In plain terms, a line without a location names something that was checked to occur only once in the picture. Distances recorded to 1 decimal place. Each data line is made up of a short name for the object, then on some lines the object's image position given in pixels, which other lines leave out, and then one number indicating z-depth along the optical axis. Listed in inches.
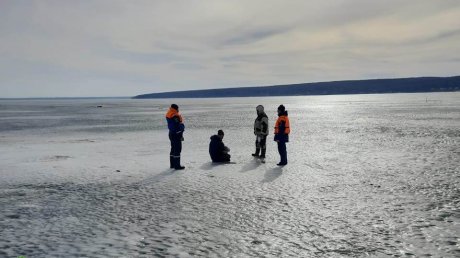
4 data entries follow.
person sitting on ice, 550.0
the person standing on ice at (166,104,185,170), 486.3
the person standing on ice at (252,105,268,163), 555.5
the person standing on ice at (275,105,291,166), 512.1
